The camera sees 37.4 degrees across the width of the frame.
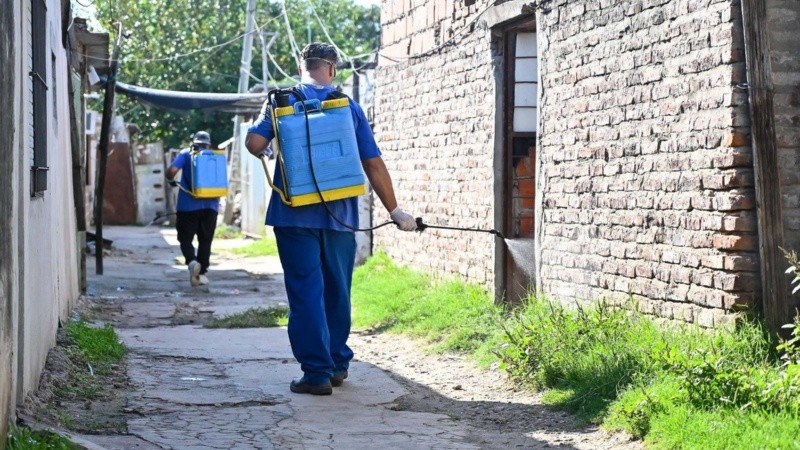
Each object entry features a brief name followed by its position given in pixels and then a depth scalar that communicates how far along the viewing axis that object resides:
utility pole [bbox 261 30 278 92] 28.47
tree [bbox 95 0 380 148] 32.50
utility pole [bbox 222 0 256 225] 25.36
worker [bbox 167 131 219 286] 13.08
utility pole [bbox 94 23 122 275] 13.13
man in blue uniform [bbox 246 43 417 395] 6.32
